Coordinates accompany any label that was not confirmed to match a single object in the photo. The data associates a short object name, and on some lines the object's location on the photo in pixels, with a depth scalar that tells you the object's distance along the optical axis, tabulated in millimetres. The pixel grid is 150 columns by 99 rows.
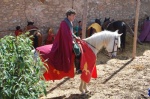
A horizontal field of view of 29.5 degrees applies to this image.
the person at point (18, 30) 9638
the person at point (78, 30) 10753
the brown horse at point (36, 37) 9156
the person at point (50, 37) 10125
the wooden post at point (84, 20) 8273
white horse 6613
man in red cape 6172
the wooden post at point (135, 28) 9672
